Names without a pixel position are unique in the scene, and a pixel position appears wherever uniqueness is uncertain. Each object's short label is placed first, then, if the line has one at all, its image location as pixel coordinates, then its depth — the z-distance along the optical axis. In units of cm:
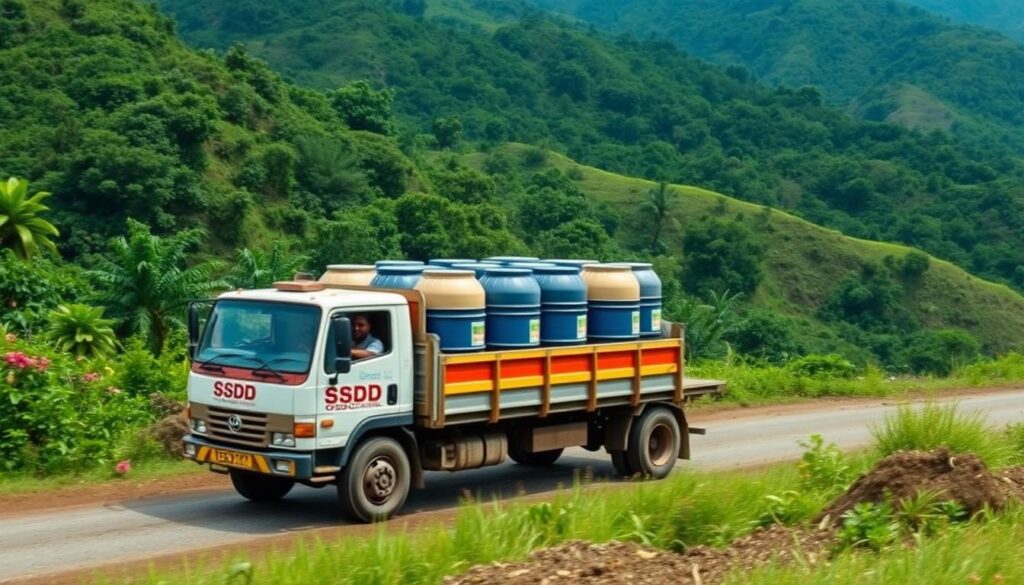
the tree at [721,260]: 8894
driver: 1278
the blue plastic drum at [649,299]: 1527
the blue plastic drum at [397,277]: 1364
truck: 1230
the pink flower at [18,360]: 1577
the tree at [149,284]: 2825
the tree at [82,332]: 2228
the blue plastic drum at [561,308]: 1420
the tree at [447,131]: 11456
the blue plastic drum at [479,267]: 1396
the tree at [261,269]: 3322
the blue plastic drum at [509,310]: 1364
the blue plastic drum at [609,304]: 1477
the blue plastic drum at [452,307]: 1317
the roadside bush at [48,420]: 1554
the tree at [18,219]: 2841
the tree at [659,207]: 9919
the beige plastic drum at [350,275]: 1423
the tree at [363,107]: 8262
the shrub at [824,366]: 2706
